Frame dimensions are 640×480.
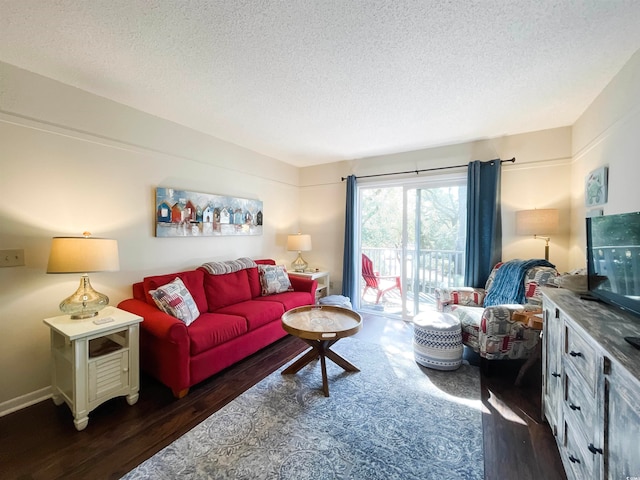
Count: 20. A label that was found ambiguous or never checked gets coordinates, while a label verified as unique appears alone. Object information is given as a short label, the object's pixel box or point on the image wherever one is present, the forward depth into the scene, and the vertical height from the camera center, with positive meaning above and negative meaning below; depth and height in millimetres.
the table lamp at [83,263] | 1835 -199
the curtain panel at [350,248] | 4203 -159
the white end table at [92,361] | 1733 -891
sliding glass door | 3682 -23
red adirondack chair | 4312 -676
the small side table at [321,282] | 4207 -734
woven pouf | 2449 -973
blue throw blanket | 2680 -442
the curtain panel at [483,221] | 3248 +241
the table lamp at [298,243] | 4142 -81
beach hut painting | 2816 +273
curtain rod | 3223 +983
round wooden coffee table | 2146 -765
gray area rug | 1458 -1262
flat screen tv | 1195 -88
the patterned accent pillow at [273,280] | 3418 -557
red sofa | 2047 -786
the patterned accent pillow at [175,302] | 2250 -569
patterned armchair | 2281 -773
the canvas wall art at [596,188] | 2184 +478
